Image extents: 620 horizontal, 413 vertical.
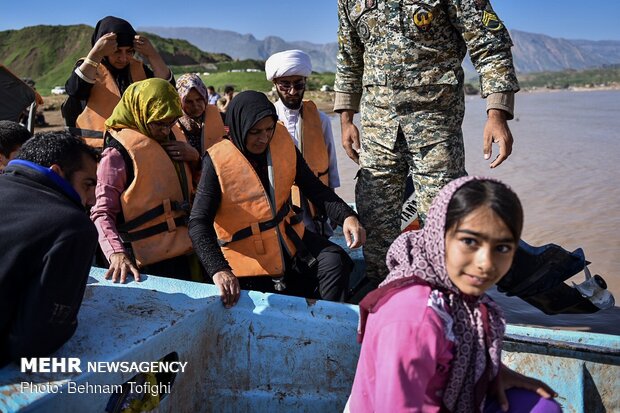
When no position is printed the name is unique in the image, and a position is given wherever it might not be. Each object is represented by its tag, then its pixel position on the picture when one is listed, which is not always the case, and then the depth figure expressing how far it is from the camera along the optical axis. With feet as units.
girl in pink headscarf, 4.11
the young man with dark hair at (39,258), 4.98
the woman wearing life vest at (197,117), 11.09
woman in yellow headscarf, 8.52
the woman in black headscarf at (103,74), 10.56
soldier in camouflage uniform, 7.89
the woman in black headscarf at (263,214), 8.00
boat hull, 6.12
